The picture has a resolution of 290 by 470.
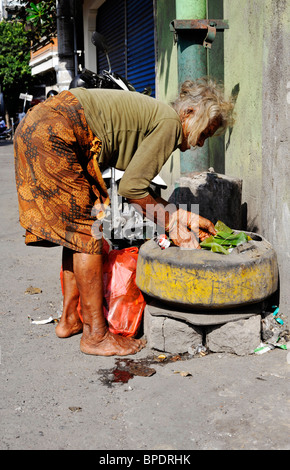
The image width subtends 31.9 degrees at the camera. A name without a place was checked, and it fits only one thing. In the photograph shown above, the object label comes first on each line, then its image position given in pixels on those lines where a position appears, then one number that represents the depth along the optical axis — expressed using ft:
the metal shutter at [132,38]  26.16
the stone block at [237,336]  9.89
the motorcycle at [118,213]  17.58
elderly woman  9.44
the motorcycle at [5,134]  80.86
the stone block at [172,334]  10.14
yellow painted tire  9.42
